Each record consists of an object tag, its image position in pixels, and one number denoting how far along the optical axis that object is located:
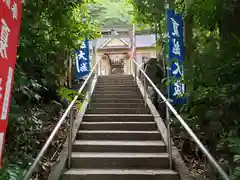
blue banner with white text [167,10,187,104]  4.46
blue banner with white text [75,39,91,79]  8.02
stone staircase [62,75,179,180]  3.33
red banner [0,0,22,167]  1.57
